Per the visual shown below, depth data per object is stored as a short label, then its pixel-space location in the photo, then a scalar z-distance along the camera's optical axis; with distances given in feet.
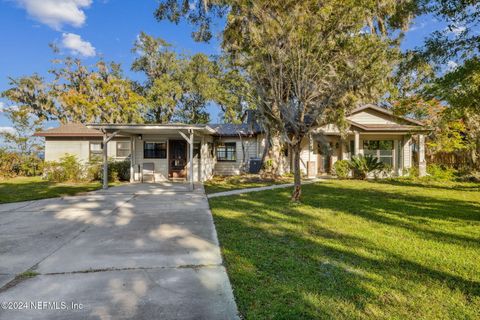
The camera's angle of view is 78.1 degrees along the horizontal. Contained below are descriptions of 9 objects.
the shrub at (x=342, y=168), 54.60
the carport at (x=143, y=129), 40.43
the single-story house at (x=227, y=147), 51.90
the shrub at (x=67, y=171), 51.67
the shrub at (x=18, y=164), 59.11
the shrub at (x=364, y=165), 52.85
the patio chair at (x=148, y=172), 51.78
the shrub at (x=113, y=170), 53.36
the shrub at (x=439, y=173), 52.42
